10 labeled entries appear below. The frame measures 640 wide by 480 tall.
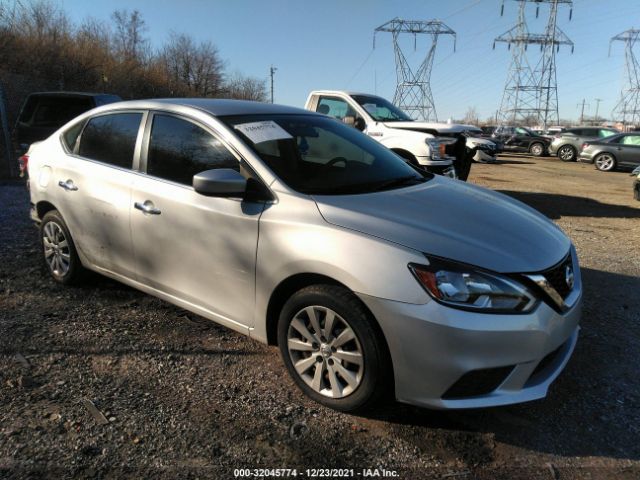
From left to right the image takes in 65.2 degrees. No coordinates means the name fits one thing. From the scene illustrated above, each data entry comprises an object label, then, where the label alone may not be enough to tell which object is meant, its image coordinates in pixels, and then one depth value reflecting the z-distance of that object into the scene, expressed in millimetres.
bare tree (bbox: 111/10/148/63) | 28995
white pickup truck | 7984
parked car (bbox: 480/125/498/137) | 34309
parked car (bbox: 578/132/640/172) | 18781
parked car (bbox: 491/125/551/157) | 27008
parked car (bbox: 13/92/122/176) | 9883
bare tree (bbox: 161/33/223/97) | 44688
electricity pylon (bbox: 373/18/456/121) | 45406
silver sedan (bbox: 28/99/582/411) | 2410
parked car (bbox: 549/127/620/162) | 23125
